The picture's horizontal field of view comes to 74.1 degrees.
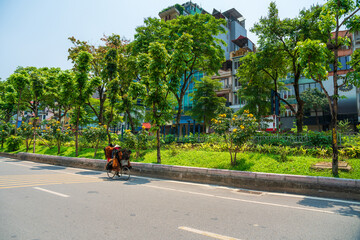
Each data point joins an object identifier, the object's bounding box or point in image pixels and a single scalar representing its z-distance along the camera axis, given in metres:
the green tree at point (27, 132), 22.65
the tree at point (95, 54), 23.89
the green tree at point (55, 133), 20.19
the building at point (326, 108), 32.62
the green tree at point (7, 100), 28.54
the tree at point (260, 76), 17.53
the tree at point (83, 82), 18.56
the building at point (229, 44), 45.09
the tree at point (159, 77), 12.85
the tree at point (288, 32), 16.31
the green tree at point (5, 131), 27.91
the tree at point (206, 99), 29.92
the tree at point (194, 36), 18.98
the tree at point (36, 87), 22.47
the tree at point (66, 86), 18.55
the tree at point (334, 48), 8.55
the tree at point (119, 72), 18.28
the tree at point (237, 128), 10.39
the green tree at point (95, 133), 16.59
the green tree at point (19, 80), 24.21
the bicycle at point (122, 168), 10.81
